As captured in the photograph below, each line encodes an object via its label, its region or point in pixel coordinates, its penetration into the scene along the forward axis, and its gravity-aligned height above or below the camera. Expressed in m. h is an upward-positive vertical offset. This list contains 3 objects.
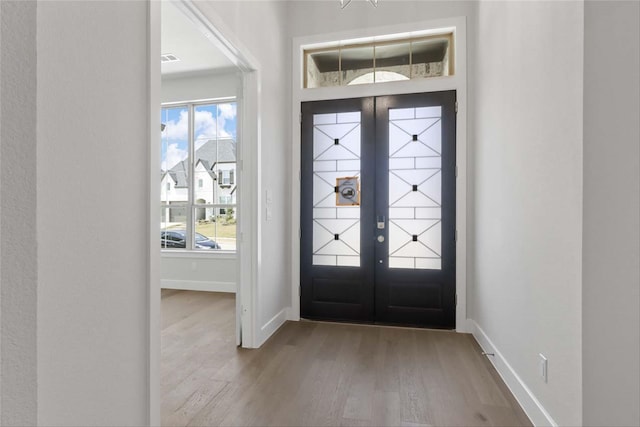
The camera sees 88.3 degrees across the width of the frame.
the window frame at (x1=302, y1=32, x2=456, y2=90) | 3.28 +1.76
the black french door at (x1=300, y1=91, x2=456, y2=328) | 3.26 +0.03
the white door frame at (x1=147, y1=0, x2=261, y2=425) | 2.76 +0.16
